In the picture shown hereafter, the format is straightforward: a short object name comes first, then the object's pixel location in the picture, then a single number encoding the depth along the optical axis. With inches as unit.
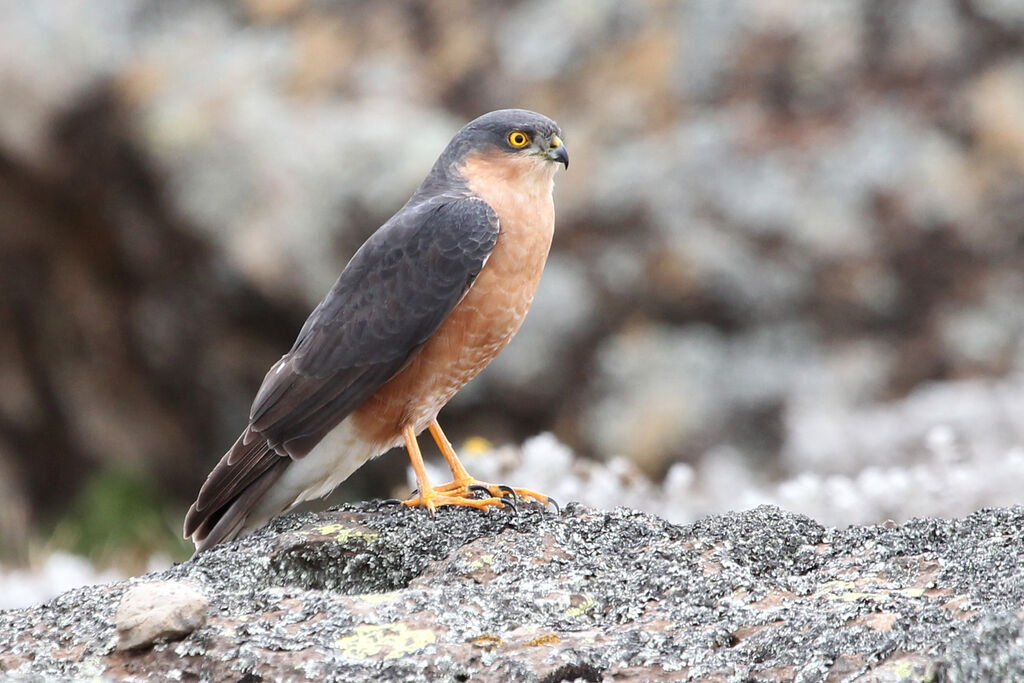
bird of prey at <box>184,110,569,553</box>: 367.2
